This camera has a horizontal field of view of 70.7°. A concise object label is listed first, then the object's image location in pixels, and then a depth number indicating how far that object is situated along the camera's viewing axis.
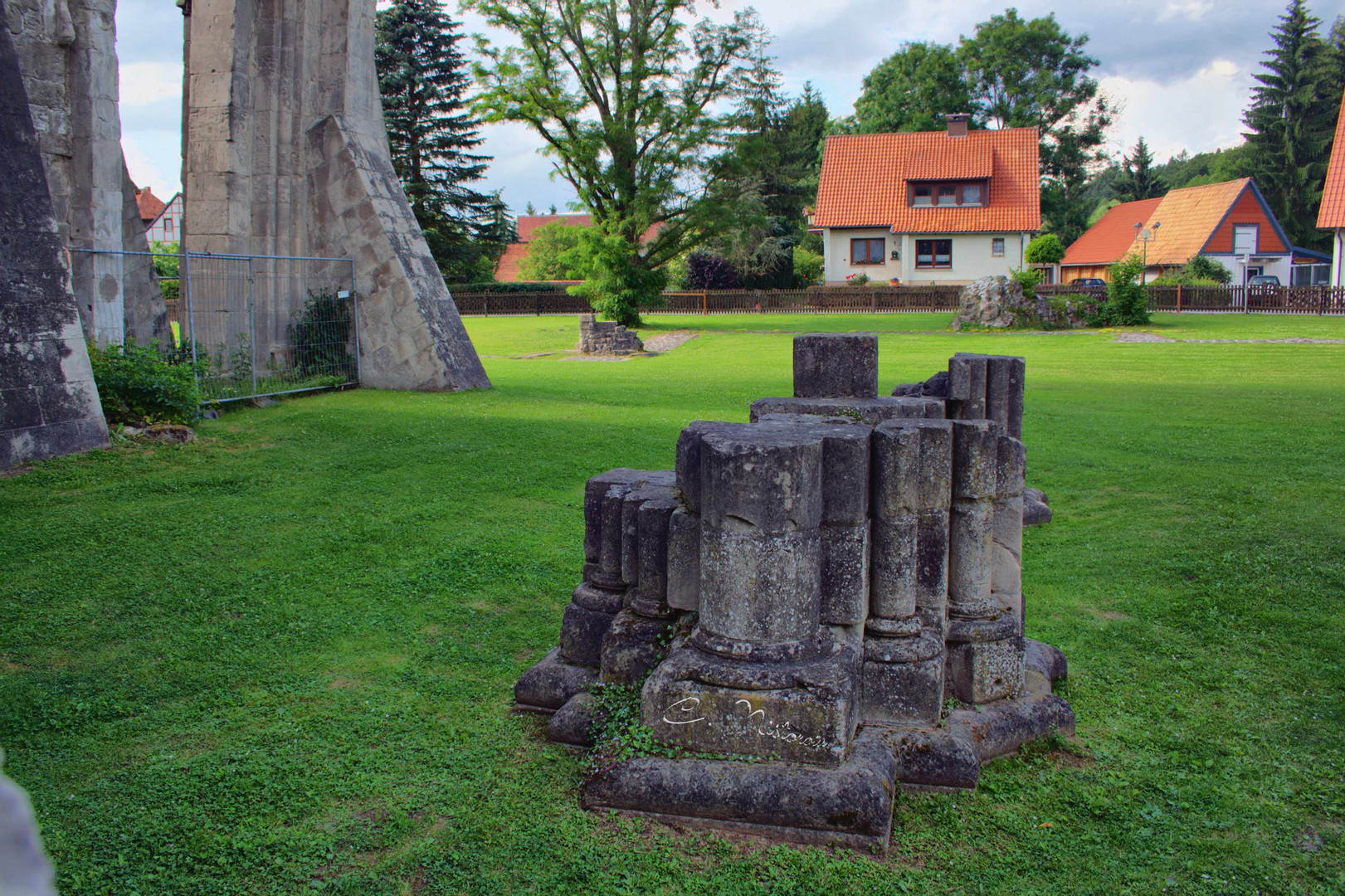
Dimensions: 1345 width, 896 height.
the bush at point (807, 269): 47.81
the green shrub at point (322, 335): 15.33
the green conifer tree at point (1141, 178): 62.38
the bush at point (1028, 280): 31.33
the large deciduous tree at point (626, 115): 33.44
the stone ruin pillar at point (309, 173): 14.45
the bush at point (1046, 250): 42.59
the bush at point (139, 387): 10.39
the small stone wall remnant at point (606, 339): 27.50
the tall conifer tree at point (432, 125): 40.09
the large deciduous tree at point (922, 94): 54.69
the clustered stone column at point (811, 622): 3.94
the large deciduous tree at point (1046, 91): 55.56
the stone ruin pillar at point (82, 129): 11.98
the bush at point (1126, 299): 30.34
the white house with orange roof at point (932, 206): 45.12
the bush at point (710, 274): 47.53
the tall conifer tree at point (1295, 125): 52.91
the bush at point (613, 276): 33.41
